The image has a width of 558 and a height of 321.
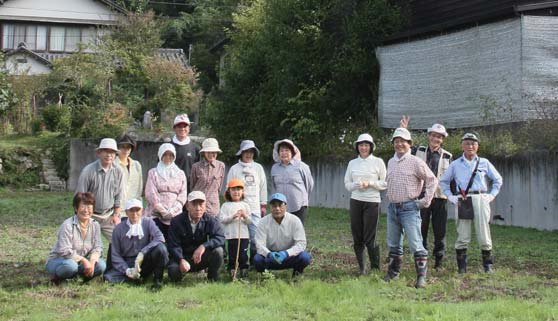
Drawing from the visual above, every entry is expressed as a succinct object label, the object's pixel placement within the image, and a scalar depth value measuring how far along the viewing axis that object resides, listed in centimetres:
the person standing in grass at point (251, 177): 855
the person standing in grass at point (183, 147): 875
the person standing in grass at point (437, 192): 857
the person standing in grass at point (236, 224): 812
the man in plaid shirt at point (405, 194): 778
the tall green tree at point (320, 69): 1925
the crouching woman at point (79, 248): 752
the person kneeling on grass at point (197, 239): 778
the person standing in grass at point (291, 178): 868
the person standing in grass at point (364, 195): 813
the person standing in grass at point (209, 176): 857
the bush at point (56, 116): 2662
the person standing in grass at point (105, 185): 820
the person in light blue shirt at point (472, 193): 816
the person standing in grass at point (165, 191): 823
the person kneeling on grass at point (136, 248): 759
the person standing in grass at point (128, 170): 843
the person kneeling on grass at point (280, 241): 784
